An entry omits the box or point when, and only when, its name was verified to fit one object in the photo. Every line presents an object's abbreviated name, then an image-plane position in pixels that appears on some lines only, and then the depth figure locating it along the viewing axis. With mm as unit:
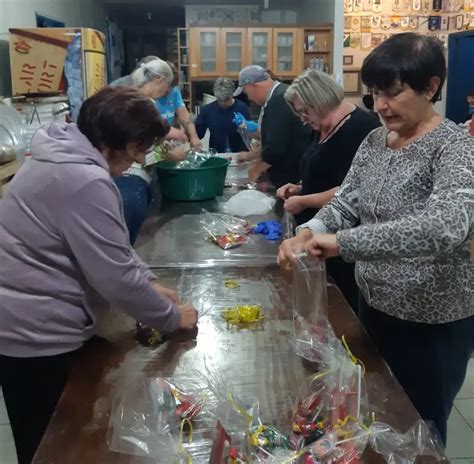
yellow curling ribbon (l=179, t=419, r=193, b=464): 935
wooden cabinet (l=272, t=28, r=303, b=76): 6582
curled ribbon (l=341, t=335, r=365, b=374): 1183
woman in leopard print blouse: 1104
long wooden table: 1020
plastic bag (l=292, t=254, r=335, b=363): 1296
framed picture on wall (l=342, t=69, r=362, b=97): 6770
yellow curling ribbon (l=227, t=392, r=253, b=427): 983
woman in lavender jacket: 1147
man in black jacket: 2867
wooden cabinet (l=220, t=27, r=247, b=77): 6664
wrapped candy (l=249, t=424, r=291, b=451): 910
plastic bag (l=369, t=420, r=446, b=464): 915
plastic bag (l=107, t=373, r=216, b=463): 964
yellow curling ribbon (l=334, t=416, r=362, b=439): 928
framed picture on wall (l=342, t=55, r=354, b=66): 6727
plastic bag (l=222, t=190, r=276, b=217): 2588
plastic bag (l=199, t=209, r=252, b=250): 2119
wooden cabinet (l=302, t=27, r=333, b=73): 6480
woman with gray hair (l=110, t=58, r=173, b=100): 3146
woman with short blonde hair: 2119
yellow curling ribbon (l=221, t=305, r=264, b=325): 1464
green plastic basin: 2793
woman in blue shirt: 3717
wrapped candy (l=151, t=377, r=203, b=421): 1044
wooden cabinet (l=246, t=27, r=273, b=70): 6642
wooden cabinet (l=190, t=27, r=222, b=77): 6664
